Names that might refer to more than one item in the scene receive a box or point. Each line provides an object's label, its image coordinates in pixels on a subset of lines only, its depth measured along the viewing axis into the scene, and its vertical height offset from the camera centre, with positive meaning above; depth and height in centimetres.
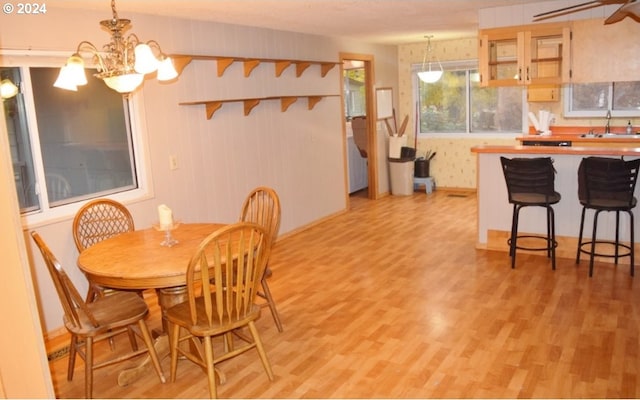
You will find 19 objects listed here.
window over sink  646 +2
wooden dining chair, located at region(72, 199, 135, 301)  348 -64
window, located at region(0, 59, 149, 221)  354 -9
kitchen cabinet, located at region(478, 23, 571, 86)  496 +49
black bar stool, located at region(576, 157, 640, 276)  398 -65
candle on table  304 -52
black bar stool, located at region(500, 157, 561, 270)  426 -64
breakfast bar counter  447 -88
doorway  750 -15
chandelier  259 +31
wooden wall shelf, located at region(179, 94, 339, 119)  474 +17
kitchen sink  591 -40
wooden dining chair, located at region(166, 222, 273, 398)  252 -89
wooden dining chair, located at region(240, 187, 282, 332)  338 -64
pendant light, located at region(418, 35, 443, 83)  793 +72
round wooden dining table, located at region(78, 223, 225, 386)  261 -70
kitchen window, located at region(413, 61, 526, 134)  759 +6
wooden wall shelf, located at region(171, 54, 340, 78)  438 +55
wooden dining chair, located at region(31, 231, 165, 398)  262 -99
